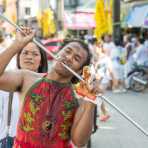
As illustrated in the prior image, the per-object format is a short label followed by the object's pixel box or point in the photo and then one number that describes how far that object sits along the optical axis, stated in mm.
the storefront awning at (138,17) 19562
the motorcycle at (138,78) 15416
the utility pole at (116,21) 20578
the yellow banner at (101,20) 18953
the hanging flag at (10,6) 40594
